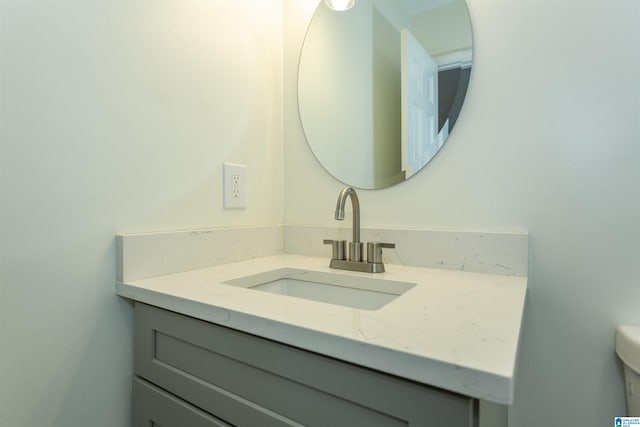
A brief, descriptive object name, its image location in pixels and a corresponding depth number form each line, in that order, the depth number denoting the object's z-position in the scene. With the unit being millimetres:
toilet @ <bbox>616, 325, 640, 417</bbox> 642
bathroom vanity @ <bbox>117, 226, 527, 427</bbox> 368
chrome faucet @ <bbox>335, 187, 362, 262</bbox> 881
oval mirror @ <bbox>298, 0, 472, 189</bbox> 896
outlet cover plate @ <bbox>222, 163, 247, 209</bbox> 958
